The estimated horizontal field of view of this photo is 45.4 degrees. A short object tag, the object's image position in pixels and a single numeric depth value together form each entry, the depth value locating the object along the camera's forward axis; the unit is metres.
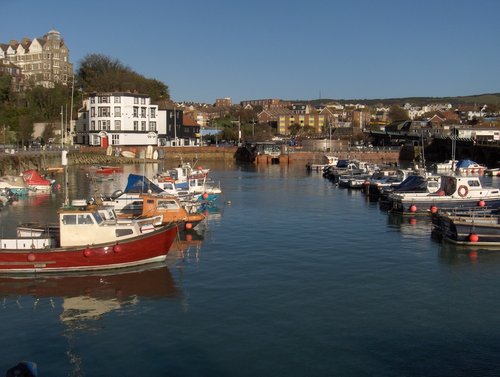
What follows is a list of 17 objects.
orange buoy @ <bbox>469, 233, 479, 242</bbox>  28.80
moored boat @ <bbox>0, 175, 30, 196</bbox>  49.77
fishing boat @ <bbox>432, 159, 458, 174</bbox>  77.54
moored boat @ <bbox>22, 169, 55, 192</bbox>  52.16
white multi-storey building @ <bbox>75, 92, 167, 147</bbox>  97.75
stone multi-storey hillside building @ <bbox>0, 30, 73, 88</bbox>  131.50
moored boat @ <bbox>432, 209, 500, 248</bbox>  28.83
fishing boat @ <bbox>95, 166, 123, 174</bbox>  73.62
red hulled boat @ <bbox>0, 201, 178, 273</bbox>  22.78
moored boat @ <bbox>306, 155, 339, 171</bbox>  85.38
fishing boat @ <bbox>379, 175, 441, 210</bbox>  41.96
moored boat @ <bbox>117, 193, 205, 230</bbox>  31.77
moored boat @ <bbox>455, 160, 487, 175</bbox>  66.00
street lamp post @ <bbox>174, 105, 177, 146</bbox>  112.65
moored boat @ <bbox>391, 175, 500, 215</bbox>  38.84
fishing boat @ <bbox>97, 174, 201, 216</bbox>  34.69
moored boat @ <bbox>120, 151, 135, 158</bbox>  95.12
